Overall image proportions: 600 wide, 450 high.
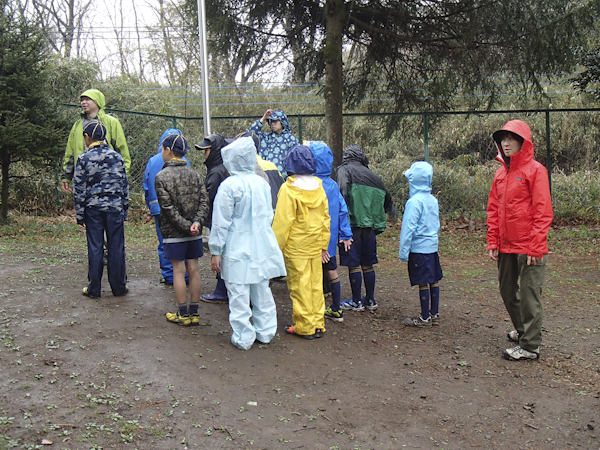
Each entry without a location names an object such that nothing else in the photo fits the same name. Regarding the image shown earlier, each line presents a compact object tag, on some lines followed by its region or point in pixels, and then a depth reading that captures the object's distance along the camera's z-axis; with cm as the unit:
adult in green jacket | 645
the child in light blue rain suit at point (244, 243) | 501
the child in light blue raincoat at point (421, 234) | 589
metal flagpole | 787
